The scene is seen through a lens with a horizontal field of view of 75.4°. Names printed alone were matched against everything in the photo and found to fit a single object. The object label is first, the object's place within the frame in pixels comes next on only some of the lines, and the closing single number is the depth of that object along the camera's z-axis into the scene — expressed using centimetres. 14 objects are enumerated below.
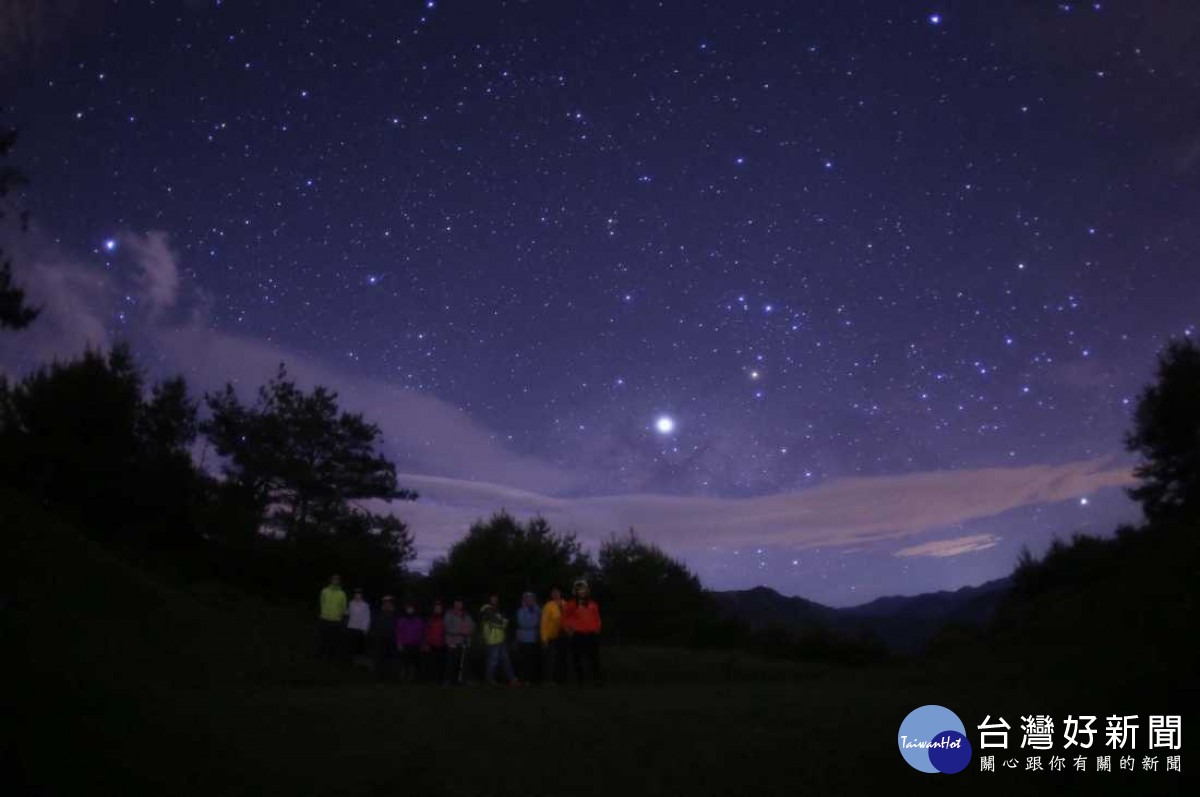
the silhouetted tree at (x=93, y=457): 3256
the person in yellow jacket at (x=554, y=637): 1482
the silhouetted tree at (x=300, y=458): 3922
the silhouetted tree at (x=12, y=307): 1958
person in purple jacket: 1628
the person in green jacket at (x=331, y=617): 1688
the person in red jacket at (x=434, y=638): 1652
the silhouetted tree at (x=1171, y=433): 3195
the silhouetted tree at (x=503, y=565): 3969
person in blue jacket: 1529
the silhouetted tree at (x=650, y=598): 4212
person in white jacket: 1712
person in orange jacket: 1434
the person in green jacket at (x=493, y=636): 1498
